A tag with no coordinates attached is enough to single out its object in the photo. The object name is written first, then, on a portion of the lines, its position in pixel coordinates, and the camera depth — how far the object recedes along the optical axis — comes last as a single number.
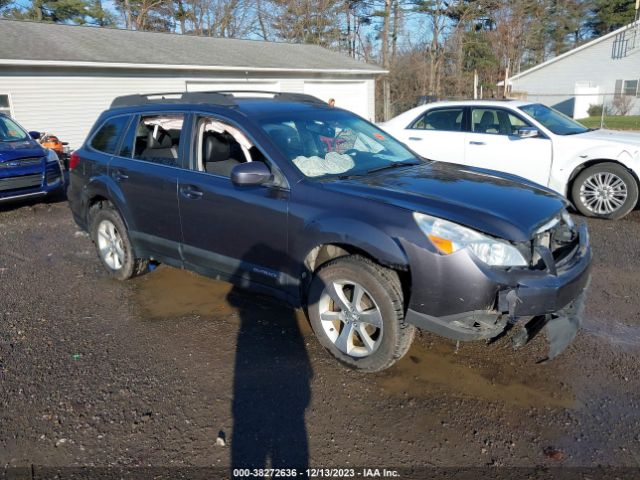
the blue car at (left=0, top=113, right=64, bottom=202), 9.15
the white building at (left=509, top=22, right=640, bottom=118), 34.59
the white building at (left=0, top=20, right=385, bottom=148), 14.84
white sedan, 7.37
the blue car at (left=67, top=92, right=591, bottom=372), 3.15
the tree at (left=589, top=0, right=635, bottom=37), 45.94
